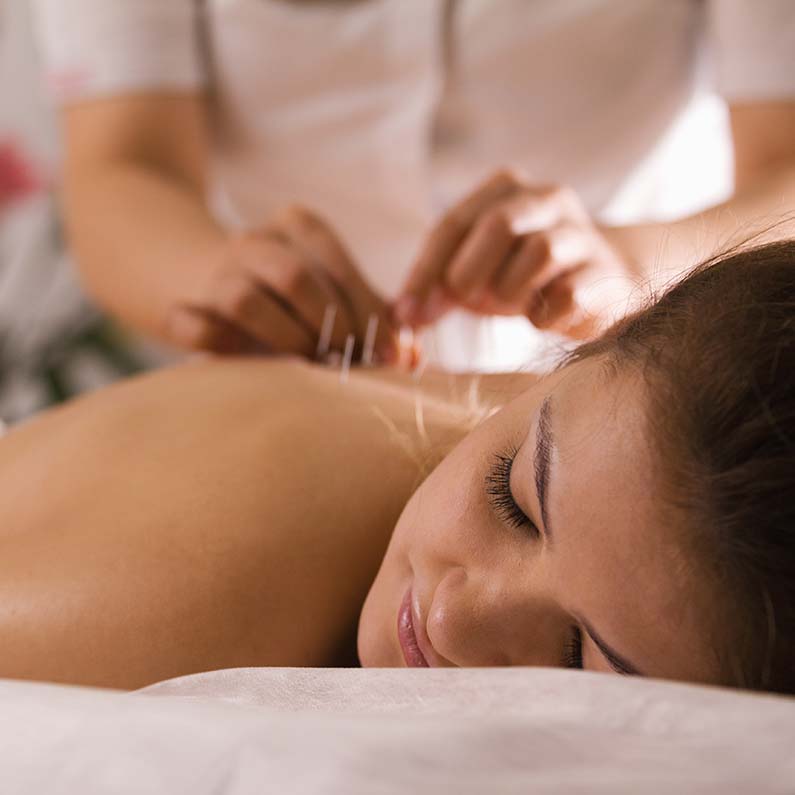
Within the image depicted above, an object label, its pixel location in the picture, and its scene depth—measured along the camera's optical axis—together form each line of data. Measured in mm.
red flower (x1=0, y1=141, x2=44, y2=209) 1371
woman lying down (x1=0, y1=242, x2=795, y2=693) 477
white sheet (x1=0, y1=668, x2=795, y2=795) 360
